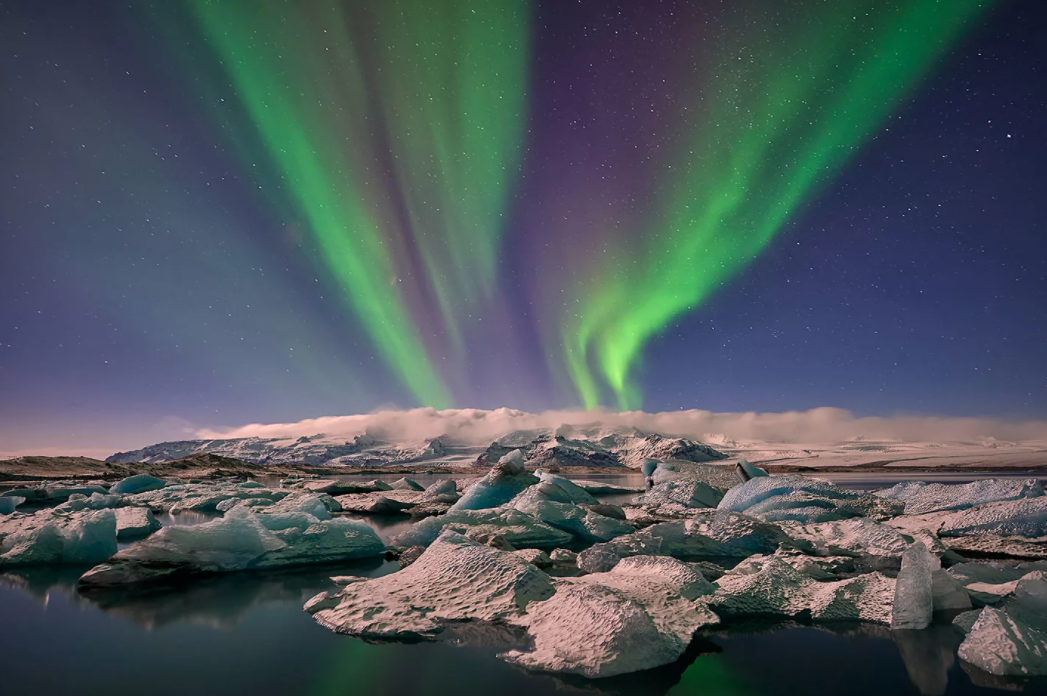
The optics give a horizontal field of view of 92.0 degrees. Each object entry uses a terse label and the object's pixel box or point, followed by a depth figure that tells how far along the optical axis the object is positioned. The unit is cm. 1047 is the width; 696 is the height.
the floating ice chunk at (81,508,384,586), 560
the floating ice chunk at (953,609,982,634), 379
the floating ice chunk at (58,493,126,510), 1002
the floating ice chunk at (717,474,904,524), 972
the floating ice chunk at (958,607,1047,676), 307
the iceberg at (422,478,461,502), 1582
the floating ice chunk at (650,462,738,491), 1586
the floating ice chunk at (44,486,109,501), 1844
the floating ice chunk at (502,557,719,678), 308
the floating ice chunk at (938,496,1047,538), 827
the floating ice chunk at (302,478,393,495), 2144
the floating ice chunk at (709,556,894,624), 427
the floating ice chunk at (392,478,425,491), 2112
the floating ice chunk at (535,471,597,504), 1323
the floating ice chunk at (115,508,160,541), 934
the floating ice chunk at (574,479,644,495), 2534
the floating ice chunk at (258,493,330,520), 914
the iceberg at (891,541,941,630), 397
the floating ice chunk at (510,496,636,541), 897
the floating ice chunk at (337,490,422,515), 1435
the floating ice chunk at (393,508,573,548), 804
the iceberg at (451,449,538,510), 1245
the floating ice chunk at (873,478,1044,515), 982
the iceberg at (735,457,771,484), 1631
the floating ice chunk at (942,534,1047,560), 714
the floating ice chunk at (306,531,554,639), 396
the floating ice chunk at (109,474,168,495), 1932
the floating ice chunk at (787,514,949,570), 657
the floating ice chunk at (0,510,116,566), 681
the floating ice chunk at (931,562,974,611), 439
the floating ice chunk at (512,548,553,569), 625
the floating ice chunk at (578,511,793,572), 728
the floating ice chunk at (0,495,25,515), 1235
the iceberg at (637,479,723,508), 1340
